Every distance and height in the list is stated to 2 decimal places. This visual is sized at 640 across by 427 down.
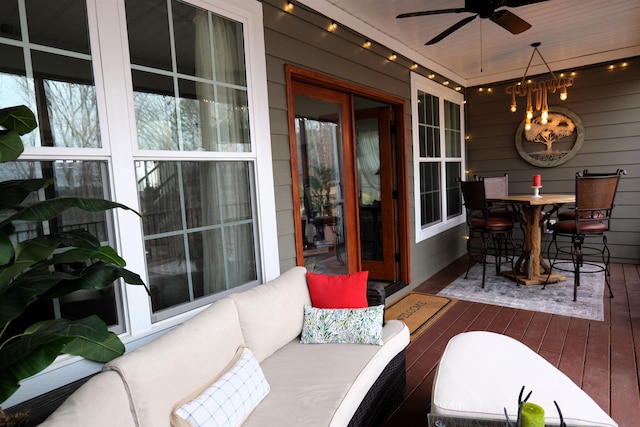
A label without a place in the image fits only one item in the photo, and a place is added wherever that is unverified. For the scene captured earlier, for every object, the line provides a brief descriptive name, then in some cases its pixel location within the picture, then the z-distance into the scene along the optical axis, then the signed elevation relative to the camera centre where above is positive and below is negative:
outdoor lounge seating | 1.28 -0.77
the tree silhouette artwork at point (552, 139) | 5.32 +0.43
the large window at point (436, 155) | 4.65 +0.28
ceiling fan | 2.63 +1.16
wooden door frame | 2.82 +0.35
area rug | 3.64 -1.34
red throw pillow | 2.35 -0.68
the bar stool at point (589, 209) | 3.66 -0.42
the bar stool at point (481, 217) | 4.27 -0.53
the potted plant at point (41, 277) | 0.95 -0.24
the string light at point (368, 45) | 2.79 +1.31
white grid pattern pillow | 1.39 -0.83
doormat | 3.48 -1.34
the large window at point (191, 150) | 1.99 +0.23
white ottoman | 1.50 -0.94
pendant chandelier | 4.25 +0.92
